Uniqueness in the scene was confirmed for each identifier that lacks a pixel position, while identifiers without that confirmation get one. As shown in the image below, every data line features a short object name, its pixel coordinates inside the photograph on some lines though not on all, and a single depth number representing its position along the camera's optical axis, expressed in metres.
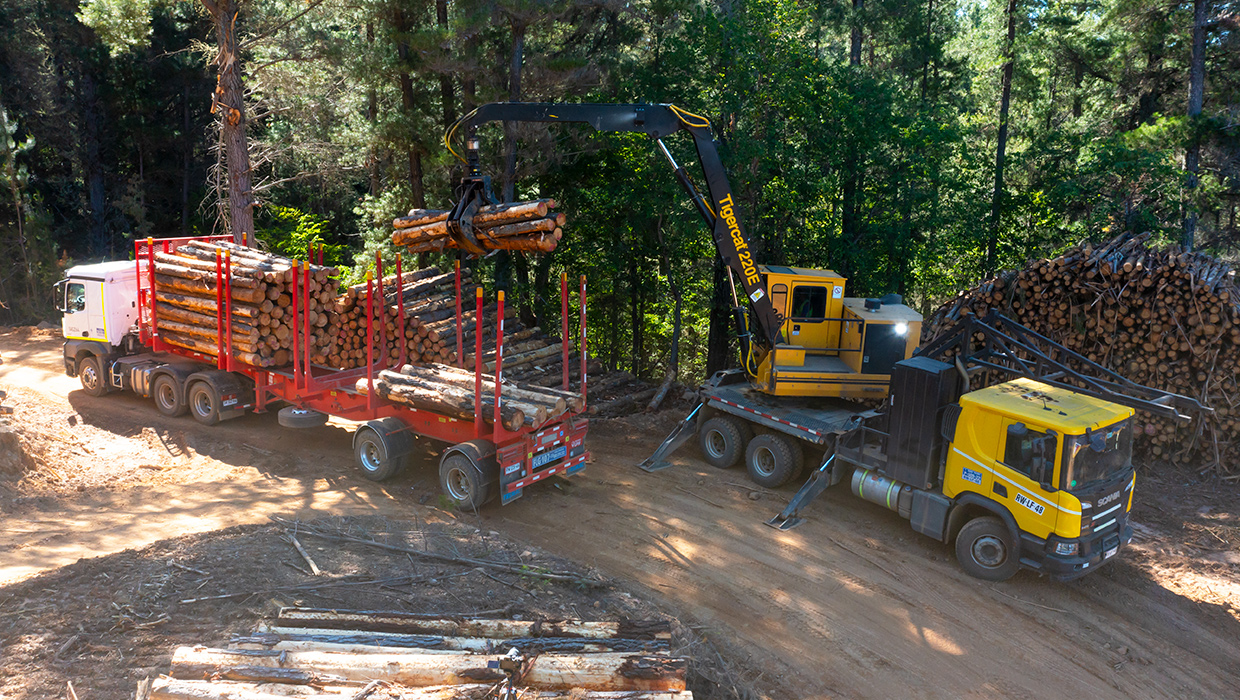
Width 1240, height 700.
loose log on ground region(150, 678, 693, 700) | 5.86
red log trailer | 11.53
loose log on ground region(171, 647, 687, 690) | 6.20
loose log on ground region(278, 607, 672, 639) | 7.12
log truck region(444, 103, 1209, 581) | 9.47
